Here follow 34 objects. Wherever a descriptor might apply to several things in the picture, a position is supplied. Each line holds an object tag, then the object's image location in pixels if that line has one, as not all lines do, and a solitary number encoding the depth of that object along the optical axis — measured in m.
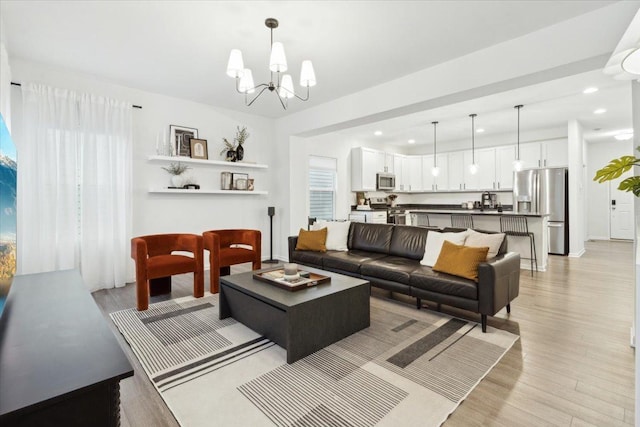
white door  8.16
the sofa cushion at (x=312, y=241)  4.42
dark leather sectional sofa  2.76
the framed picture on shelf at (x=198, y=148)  4.95
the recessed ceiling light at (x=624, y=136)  7.30
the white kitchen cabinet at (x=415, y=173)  8.78
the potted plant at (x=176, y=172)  4.72
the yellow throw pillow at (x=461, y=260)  2.87
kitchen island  5.05
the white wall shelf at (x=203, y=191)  4.55
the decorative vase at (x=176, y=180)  4.71
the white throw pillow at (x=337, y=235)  4.49
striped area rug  1.74
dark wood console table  0.86
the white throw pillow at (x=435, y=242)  3.40
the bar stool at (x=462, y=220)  5.90
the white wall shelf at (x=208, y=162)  4.55
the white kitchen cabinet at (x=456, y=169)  8.03
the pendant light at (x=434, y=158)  7.11
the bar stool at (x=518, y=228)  5.06
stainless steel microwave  7.77
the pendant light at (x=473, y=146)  6.40
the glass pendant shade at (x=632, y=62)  1.77
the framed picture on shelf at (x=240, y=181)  5.48
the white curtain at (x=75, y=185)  3.60
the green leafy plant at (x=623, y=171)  1.77
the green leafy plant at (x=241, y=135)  5.48
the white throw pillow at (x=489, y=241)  3.16
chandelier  2.53
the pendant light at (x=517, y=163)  6.00
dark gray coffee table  2.30
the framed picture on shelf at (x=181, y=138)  4.80
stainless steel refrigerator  6.41
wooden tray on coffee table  2.64
